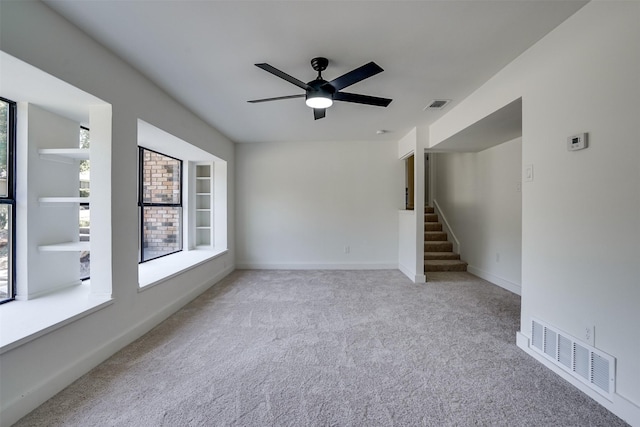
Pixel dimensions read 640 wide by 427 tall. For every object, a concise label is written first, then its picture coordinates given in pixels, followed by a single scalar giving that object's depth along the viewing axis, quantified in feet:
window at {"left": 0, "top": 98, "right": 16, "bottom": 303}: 6.66
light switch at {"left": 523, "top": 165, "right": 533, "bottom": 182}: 7.18
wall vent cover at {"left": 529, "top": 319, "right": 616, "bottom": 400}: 5.27
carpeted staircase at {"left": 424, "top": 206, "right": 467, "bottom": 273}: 16.44
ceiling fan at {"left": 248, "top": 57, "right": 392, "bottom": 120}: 6.57
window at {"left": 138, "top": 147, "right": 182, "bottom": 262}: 12.14
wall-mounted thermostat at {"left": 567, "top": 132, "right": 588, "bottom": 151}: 5.67
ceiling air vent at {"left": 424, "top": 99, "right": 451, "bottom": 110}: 10.43
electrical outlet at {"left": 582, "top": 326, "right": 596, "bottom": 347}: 5.57
